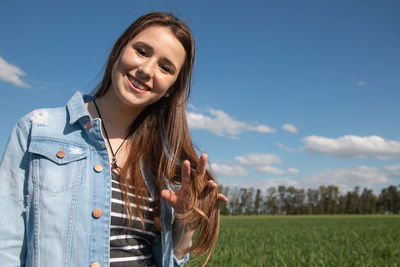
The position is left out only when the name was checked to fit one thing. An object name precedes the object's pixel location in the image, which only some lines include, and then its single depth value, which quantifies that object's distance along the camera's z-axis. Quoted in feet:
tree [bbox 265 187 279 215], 346.95
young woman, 3.78
